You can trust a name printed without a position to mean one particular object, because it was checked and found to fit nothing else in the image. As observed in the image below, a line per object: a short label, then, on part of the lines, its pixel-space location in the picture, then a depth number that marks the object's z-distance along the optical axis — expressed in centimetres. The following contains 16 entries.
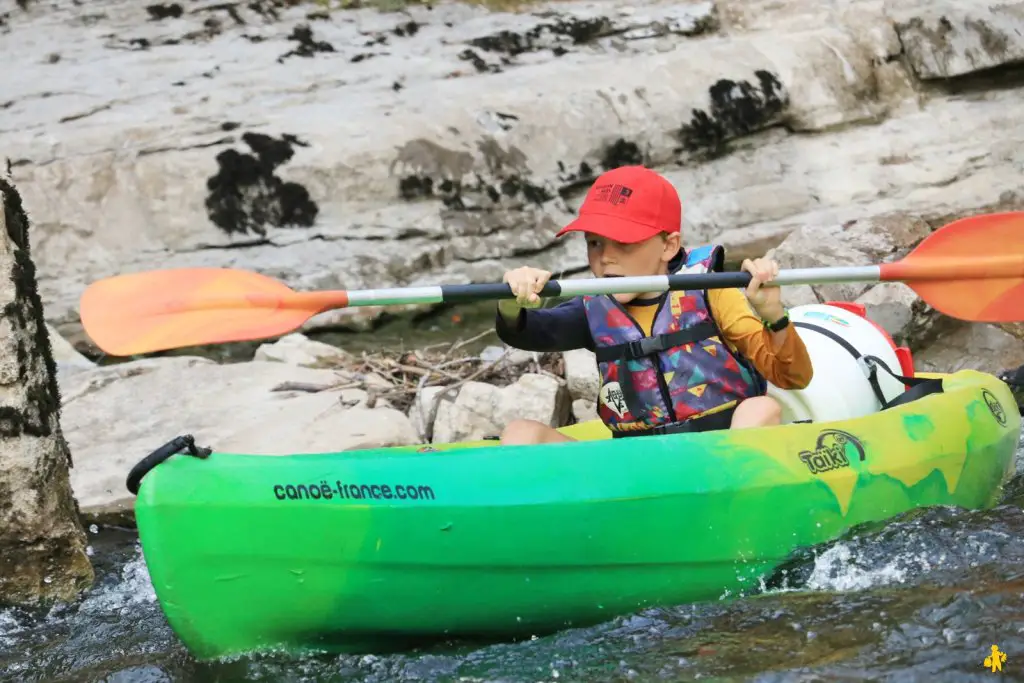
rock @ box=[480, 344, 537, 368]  1053
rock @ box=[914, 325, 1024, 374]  1107
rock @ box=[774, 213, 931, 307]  1110
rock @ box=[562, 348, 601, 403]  982
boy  646
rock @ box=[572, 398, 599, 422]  987
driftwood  1009
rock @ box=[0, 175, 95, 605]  649
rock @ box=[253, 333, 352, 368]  1129
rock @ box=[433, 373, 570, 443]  923
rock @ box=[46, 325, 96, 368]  1125
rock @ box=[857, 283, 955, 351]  1077
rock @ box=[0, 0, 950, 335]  1263
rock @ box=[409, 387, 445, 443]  949
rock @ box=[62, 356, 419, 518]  887
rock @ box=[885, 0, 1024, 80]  1411
